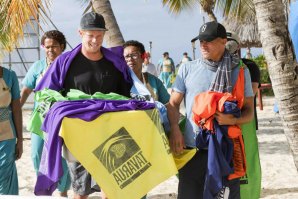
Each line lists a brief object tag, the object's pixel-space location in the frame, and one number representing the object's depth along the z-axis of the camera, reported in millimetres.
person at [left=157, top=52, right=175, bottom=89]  19062
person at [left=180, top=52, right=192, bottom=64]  20430
